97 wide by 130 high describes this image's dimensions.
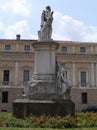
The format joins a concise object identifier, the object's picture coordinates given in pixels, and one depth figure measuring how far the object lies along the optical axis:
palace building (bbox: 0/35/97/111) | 49.97
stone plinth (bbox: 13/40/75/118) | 14.92
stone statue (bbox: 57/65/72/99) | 15.73
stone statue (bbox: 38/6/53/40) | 17.44
